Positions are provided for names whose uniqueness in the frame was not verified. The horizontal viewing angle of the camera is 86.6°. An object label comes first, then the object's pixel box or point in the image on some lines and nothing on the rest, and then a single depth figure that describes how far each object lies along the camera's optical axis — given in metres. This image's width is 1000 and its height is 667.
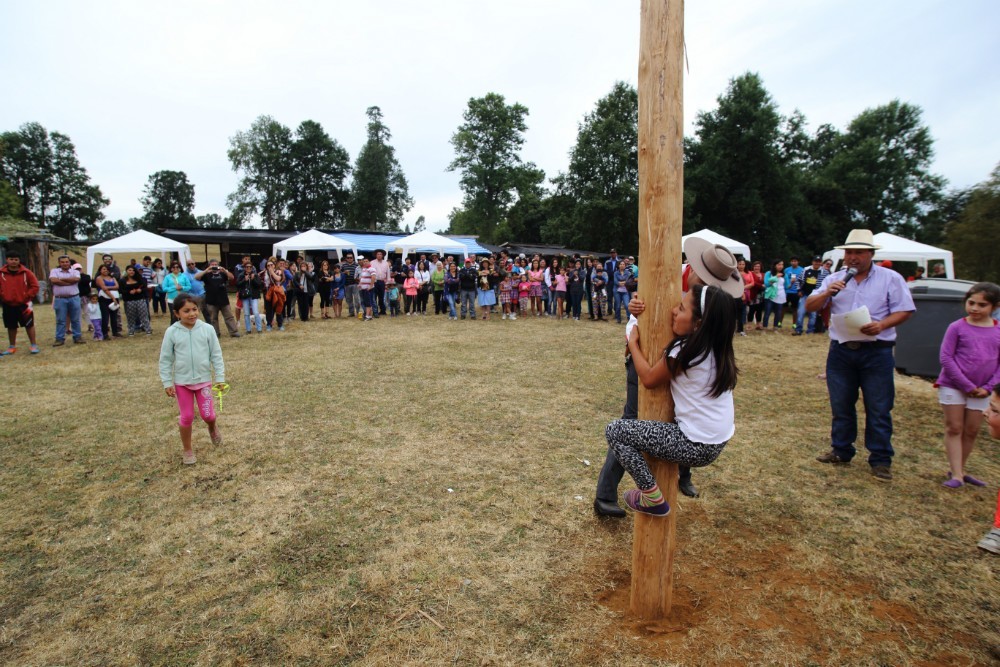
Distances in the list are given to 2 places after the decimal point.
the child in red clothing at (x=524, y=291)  17.16
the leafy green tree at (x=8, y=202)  40.69
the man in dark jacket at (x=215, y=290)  12.05
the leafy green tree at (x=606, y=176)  38.69
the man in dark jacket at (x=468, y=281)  16.04
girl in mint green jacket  4.98
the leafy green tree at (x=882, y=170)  40.97
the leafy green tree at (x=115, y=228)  93.31
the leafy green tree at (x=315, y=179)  59.62
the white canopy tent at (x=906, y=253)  16.55
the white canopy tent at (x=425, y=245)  19.03
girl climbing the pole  2.64
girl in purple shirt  4.29
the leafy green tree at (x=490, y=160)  56.84
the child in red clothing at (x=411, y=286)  17.47
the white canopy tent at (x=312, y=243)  18.05
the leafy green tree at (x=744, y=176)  35.44
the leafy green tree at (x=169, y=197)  74.56
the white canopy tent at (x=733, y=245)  17.70
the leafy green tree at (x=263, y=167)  57.16
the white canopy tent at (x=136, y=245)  15.56
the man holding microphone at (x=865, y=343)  4.55
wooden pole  2.68
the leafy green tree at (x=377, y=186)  59.97
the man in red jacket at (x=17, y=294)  10.19
